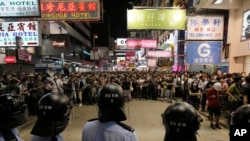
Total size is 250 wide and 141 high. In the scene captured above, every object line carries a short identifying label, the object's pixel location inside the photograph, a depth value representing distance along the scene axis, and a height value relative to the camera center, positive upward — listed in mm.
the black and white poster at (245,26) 11992 +1516
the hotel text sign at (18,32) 10930 +1114
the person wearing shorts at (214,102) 9117 -1575
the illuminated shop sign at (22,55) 9106 +113
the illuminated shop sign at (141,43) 20812 +1218
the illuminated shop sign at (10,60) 18325 -141
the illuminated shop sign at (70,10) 10148 +1904
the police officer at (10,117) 2191 -525
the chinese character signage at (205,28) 11266 +1318
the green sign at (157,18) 11570 +1793
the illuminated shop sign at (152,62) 29469 -460
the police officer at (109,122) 2371 -613
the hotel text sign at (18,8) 9328 +1812
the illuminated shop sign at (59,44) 23516 +1280
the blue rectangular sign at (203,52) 11094 +255
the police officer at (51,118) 2162 -530
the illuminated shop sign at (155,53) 24672 +474
